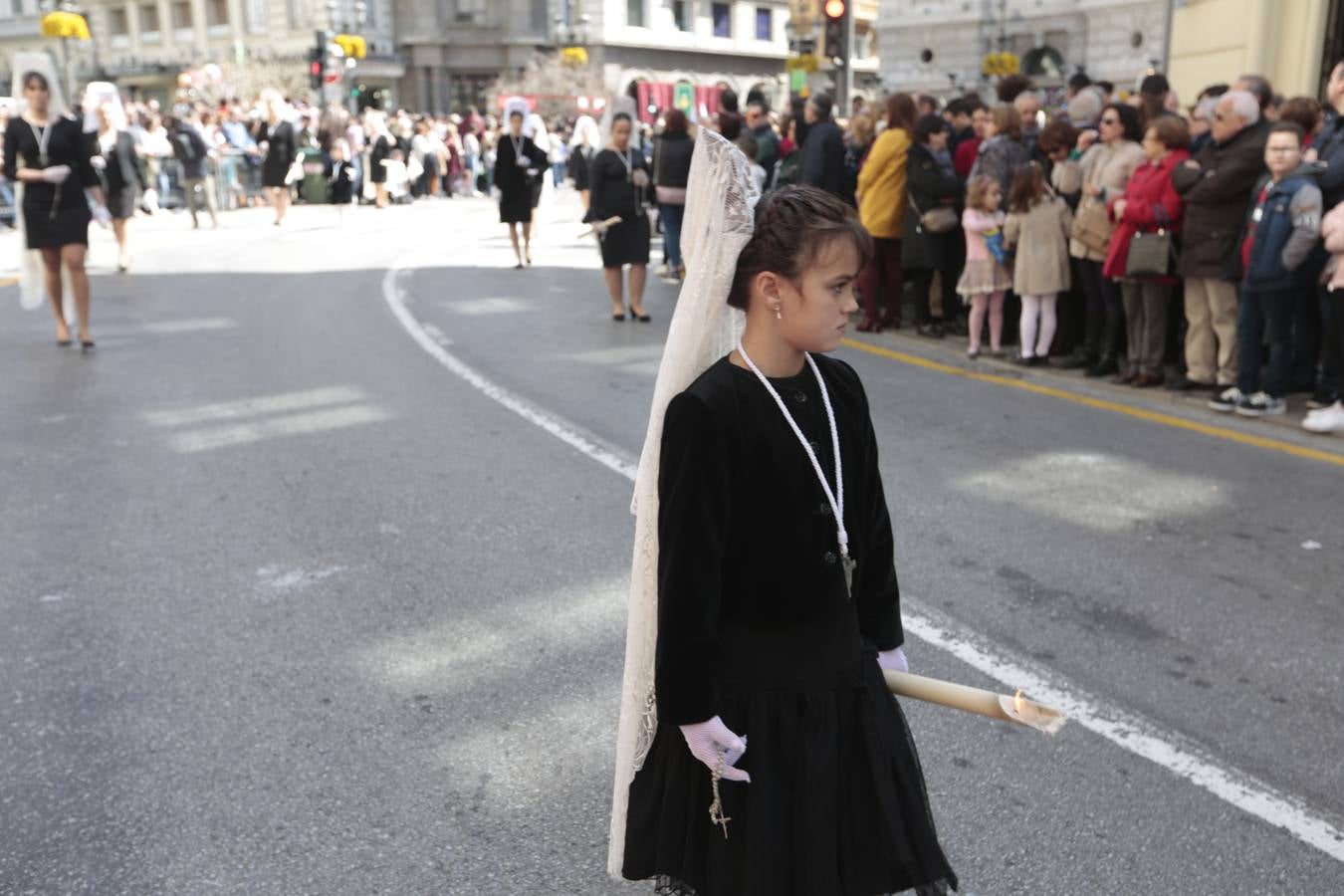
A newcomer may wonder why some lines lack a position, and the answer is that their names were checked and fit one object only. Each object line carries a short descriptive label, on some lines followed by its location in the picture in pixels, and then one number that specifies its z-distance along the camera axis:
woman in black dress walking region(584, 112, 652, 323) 11.79
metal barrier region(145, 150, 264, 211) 24.41
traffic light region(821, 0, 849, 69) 15.67
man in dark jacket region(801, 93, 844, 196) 11.47
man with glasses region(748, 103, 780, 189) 14.57
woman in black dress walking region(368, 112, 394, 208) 27.39
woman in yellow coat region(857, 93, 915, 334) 10.70
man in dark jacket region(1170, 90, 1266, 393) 7.77
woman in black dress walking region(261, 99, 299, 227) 22.66
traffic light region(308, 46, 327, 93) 32.47
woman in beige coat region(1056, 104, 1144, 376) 8.64
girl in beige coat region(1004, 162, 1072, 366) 9.08
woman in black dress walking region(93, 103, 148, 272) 15.42
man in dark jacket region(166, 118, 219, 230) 20.89
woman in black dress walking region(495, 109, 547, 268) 15.70
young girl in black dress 2.21
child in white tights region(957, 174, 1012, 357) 9.50
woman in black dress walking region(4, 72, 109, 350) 9.62
